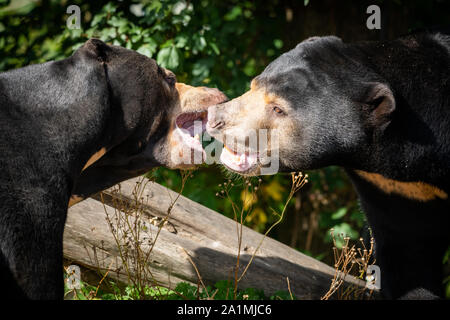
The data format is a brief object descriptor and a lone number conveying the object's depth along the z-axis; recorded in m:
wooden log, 3.51
